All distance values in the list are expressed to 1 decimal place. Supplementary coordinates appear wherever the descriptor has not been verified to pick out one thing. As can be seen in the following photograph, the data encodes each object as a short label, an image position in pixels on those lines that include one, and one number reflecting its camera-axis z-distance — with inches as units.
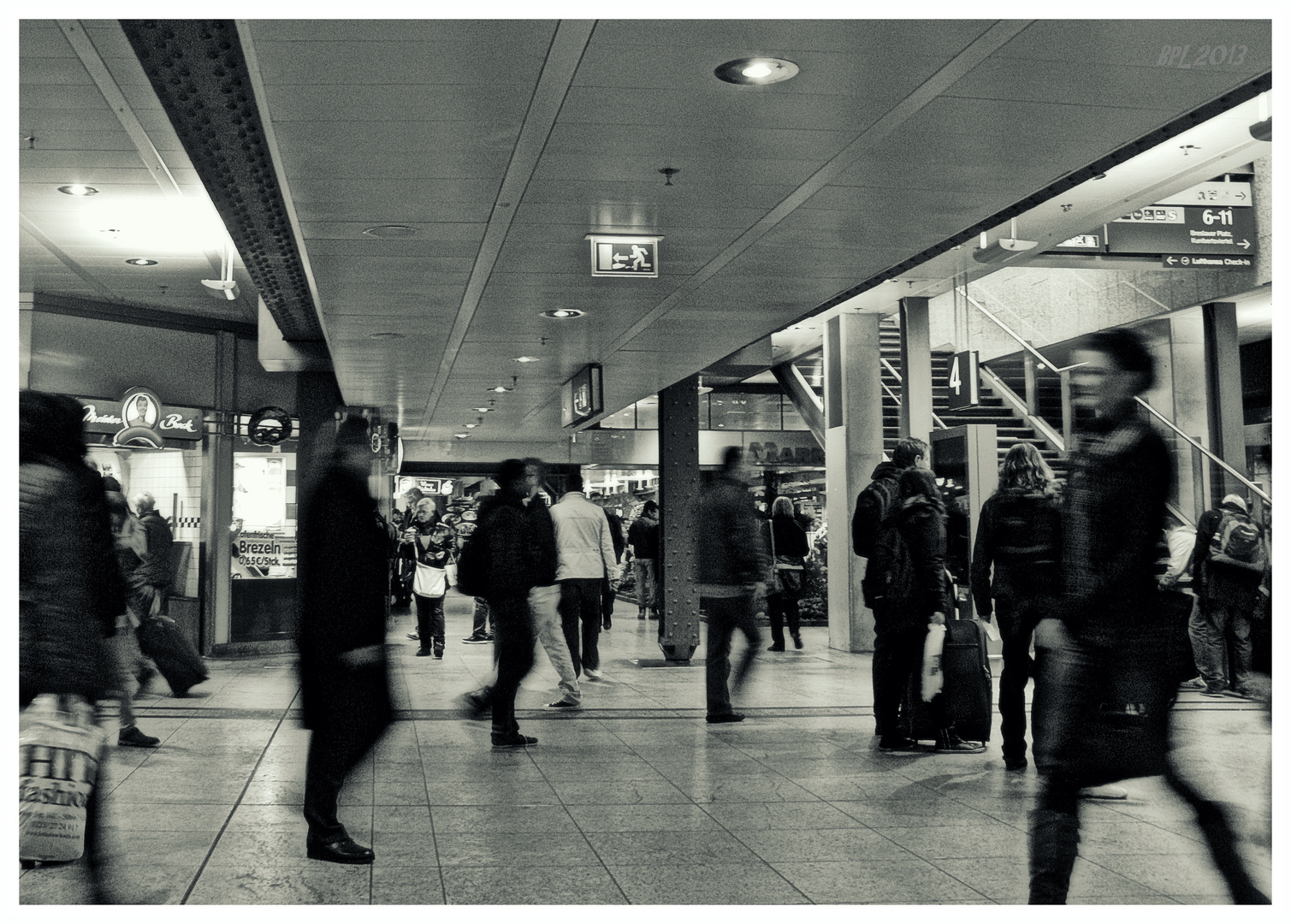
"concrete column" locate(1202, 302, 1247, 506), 624.7
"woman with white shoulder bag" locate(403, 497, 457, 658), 542.6
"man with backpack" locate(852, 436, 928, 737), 284.5
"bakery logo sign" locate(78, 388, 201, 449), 518.9
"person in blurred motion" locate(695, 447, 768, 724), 321.4
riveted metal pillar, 518.0
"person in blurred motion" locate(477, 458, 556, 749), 288.2
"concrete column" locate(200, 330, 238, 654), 562.9
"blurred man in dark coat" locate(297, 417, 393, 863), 180.9
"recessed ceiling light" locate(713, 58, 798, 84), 186.5
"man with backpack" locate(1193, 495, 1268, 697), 394.6
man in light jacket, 401.7
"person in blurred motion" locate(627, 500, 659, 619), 712.4
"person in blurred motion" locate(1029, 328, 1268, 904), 134.2
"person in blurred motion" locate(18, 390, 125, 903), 140.1
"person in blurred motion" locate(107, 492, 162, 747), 299.4
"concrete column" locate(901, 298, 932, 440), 541.6
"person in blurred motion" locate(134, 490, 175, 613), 431.5
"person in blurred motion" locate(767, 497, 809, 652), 569.6
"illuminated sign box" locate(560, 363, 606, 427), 501.4
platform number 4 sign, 540.4
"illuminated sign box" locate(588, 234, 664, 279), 293.1
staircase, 692.7
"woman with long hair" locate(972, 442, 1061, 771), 246.4
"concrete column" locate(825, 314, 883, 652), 546.3
